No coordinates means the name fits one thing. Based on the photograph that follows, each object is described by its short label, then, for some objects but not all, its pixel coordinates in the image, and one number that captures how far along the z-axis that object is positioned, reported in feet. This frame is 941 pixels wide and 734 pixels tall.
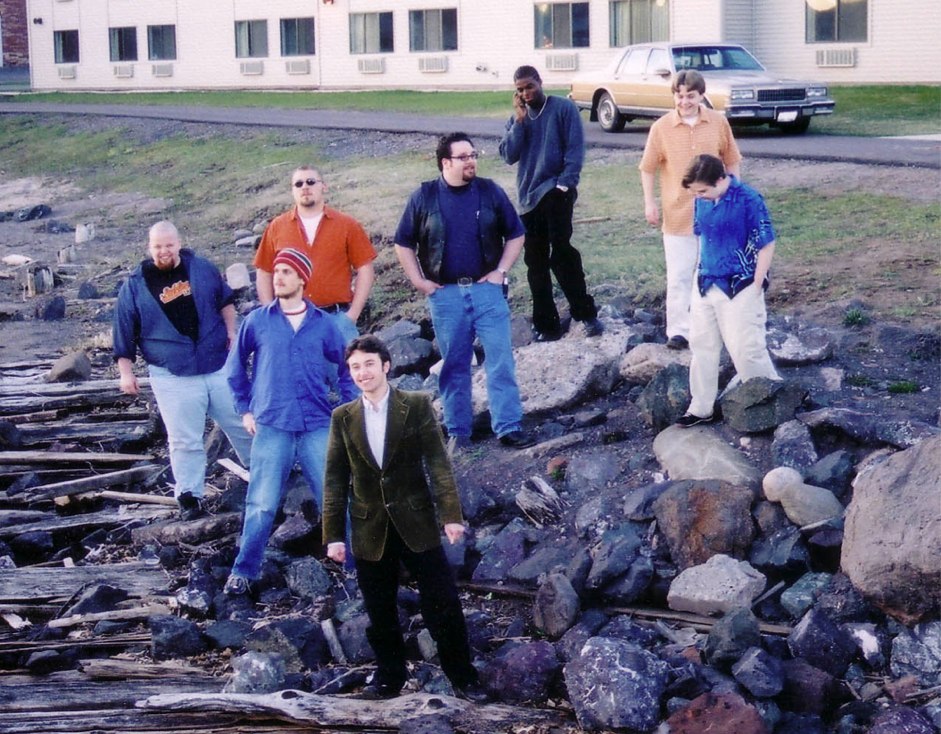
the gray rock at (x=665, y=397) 33.06
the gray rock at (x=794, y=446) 30.32
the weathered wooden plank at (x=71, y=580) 31.42
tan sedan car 78.95
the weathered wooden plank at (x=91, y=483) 37.63
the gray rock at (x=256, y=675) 25.59
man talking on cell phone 36.37
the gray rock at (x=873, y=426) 29.86
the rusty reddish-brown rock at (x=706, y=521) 28.19
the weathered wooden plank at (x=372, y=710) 24.21
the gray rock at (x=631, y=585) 27.76
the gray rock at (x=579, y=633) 25.84
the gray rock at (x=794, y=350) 35.65
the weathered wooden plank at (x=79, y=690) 26.00
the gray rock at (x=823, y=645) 24.70
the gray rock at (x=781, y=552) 27.45
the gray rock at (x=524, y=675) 24.88
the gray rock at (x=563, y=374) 36.55
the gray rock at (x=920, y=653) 24.43
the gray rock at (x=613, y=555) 28.02
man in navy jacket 32.58
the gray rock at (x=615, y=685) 23.53
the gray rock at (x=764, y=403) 31.27
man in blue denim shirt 28.60
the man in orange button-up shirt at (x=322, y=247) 31.76
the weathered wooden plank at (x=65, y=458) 40.01
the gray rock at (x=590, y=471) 32.30
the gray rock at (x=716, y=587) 26.84
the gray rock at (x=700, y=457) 29.96
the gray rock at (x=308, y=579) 29.91
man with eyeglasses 32.65
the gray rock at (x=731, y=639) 24.73
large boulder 24.93
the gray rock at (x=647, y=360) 35.90
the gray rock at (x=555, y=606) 27.20
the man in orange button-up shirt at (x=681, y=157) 34.06
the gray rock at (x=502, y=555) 29.99
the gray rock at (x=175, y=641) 27.86
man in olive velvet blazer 23.98
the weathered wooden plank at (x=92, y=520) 35.76
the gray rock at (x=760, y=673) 23.57
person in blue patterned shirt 30.17
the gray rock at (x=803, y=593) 26.50
